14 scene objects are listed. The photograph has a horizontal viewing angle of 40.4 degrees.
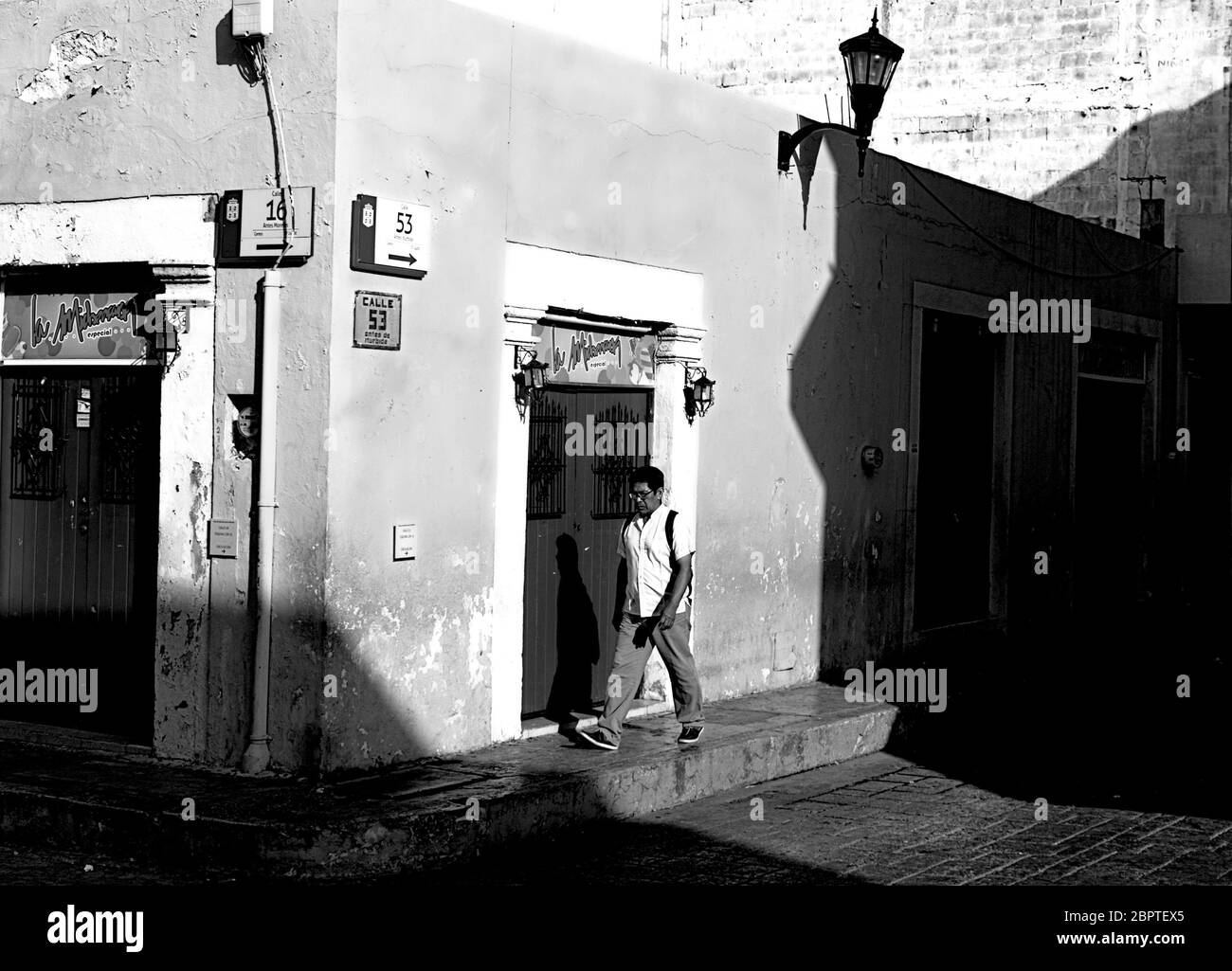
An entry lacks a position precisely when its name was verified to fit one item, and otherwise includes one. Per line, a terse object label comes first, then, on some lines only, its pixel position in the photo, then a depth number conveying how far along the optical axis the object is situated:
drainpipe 8.99
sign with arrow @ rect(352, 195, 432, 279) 8.98
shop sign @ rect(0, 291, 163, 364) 9.75
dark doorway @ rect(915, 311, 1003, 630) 15.16
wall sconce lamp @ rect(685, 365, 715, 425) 11.69
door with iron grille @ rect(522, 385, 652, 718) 10.73
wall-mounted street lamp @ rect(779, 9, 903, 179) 12.09
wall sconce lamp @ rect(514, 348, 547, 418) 10.15
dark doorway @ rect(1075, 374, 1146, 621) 18.61
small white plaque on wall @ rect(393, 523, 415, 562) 9.34
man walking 10.05
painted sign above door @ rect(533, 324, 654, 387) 10.73
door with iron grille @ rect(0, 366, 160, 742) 9.88
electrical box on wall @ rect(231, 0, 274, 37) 8.95
